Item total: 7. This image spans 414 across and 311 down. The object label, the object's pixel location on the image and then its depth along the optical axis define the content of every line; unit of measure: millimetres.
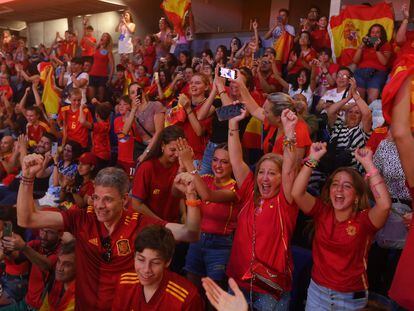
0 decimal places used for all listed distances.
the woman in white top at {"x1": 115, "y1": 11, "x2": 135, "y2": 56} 9346
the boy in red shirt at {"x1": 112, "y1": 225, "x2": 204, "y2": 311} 2119
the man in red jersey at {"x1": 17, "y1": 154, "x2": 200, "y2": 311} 2295
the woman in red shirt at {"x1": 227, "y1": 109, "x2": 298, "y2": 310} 2406
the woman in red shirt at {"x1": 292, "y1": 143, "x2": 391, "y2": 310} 2273
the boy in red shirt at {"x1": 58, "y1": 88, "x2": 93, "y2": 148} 5805
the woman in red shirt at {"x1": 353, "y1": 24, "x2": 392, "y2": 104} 5250
